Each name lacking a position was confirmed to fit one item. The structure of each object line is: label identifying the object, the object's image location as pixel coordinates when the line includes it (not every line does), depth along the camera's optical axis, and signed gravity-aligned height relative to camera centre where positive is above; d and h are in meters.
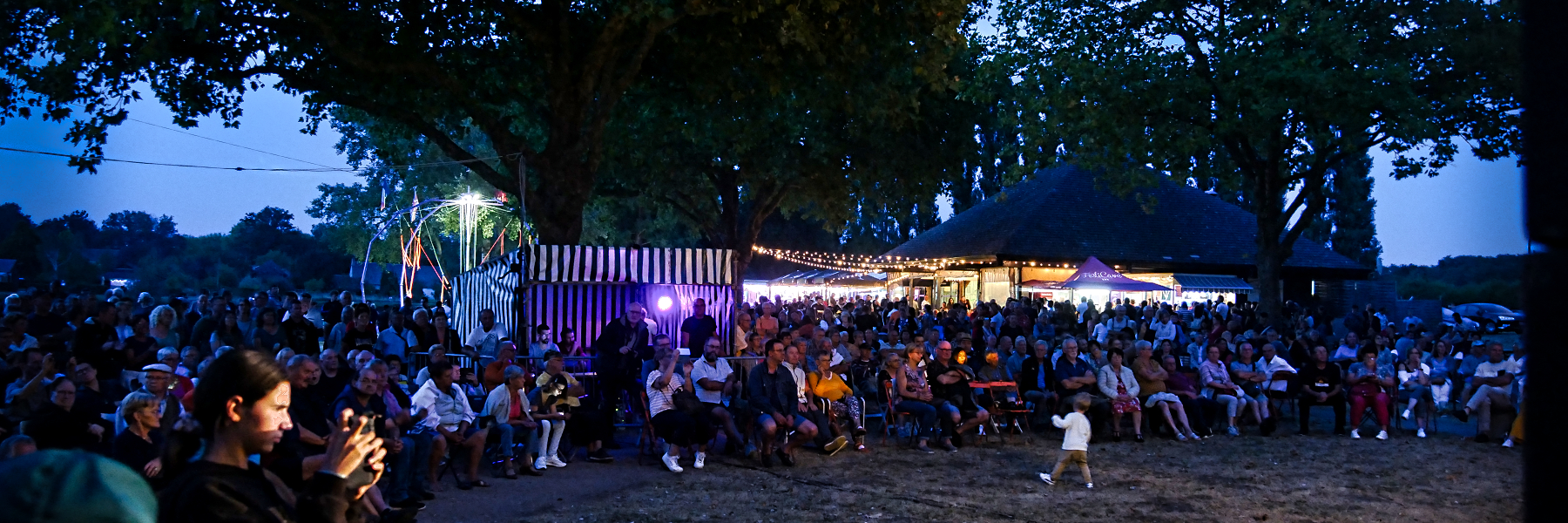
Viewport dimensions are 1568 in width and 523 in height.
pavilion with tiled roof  30.48 +1.22
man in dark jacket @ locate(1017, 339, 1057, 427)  13.23 -1.19
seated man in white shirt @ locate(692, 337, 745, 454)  10.70 -1.09
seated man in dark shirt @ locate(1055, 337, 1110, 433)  12.66 -1.18
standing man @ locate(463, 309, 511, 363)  12.85 -0.76
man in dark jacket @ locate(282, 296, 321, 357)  12.39 -0.66
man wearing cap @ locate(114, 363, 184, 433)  7.21 -0.79
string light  28.75 +0.50
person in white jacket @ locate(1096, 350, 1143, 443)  12.52 -1.30
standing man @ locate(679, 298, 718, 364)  13.19 -0.64
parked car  35.47 -1.06
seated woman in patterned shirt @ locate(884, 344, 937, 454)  11.73 -1.27
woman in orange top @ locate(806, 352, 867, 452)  11.46 -1.24
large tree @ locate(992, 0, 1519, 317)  18.28 +3.54
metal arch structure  21.35 +1.66
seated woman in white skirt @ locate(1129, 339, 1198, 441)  12.78 -1.35
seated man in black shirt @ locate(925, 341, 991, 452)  11.98 -1.21
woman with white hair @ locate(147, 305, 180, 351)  10.87 -0.50
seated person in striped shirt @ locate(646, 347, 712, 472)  10.21 -1.34
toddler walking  9.08 -1.35
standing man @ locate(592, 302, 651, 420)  11.55 -0.84
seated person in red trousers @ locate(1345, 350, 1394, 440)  13.19 -1.32
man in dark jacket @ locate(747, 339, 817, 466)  10.63 -1.22
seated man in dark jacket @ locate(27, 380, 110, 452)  5.78 -0.85
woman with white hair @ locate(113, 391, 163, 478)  5.95 -0.91
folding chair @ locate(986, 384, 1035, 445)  12.41 -1.59
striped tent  13.83 -0.08
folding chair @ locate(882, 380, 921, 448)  12.02 -1.67
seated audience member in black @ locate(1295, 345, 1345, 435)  13.38 -1.33
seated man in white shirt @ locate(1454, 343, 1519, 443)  12.67 -1.23
